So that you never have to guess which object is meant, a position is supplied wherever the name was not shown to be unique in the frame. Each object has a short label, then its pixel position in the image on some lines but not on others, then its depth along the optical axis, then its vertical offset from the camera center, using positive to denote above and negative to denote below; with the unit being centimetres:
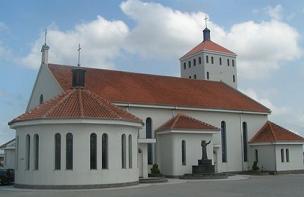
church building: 3012 +153
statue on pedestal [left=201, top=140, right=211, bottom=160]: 4019 -36
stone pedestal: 3925 -170
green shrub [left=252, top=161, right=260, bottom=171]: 4769 -208
